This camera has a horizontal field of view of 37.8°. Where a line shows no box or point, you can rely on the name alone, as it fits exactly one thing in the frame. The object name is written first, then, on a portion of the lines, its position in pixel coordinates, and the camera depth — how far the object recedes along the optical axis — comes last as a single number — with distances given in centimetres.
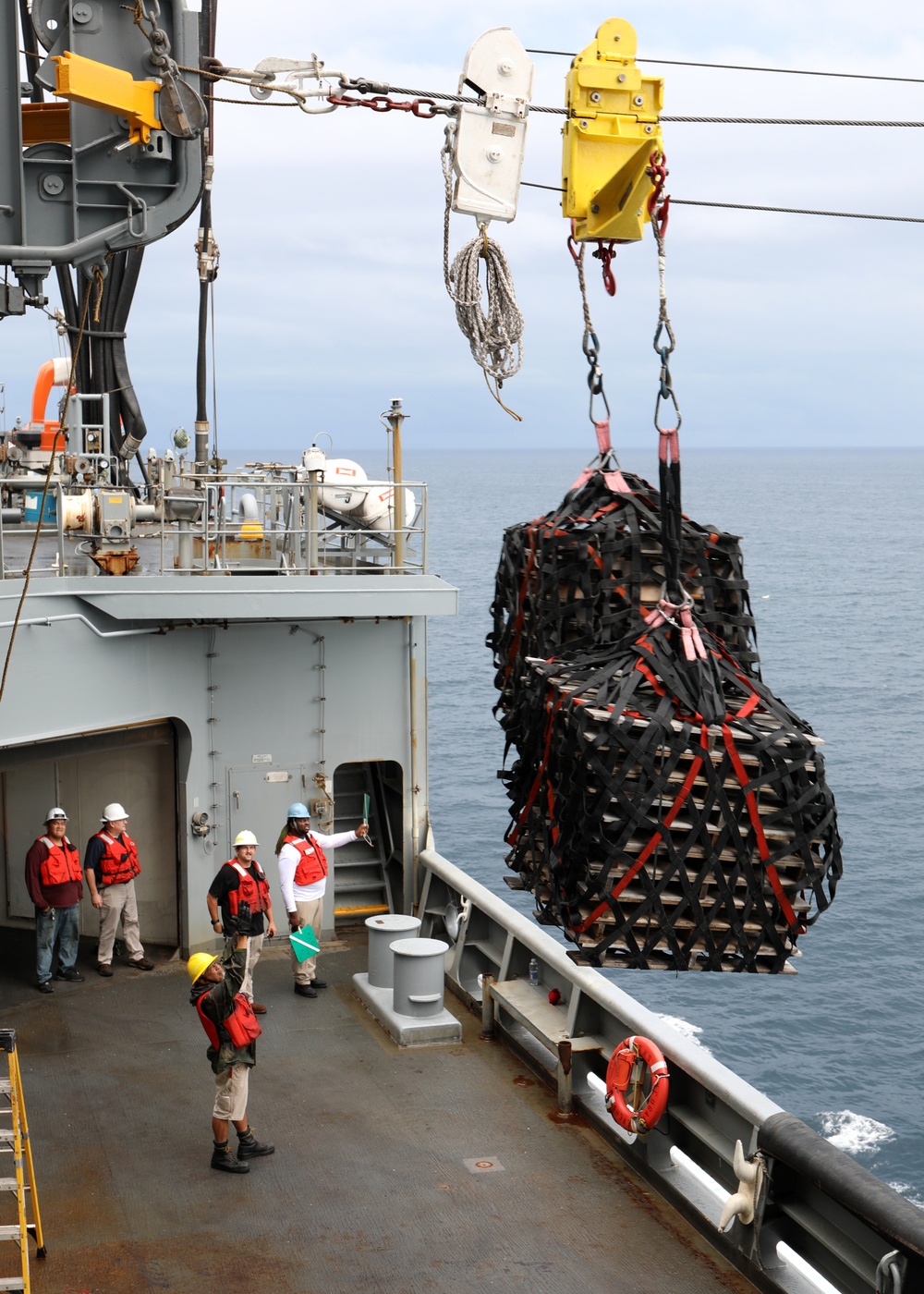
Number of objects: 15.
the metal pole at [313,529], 1162
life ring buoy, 802
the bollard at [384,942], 1114
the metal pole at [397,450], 1218
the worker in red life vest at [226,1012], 799
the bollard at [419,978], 1044
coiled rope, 880
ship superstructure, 742
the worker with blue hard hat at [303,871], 1108
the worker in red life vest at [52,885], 1127
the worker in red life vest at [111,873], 1153
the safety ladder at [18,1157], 630
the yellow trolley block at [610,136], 610
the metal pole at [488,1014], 1055
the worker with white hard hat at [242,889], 983
